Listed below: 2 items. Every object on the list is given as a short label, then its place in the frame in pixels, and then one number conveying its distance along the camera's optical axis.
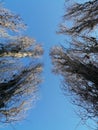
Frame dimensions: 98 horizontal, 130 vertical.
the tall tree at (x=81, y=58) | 4.93
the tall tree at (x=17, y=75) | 6.38
